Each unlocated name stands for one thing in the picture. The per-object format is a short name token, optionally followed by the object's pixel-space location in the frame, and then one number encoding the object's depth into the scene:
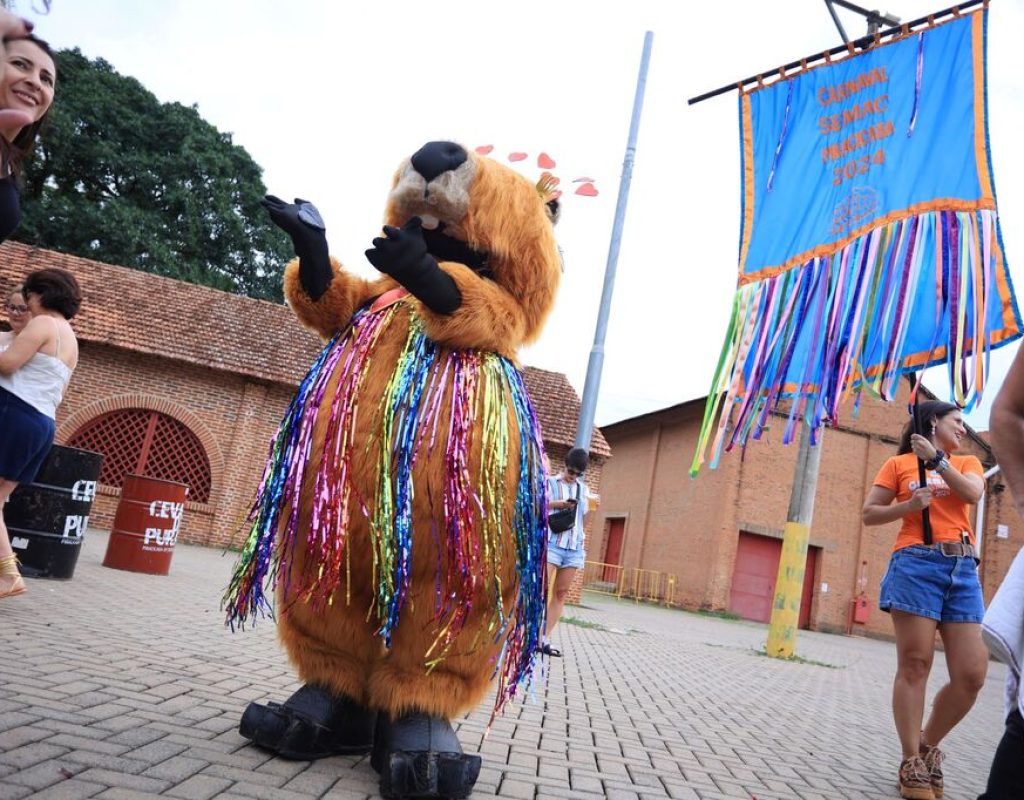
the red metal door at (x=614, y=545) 26.23
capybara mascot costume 2.40
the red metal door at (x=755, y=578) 21.75
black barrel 5.94
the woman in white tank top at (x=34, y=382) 4.16
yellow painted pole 10.29
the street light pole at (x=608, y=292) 10.31
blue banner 4.15
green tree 24.09
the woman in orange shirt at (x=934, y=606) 3.53
